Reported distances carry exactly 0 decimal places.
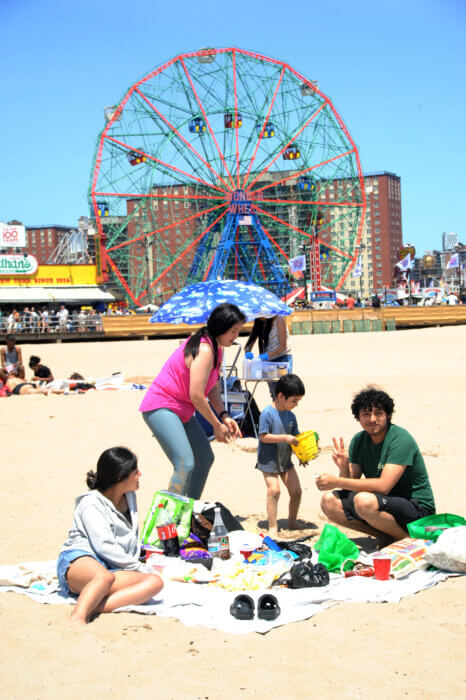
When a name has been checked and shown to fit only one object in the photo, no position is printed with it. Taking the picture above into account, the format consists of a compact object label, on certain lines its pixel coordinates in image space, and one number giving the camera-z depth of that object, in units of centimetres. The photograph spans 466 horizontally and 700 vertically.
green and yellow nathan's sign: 4012
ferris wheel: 3869
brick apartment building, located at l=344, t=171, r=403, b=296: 13938
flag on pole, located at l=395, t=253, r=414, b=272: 4060
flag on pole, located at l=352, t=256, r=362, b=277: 4219
